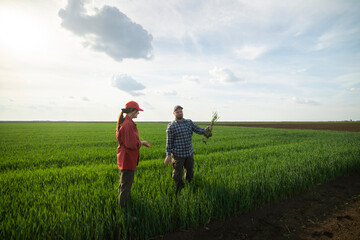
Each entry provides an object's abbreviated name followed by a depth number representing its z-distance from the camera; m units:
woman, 3.46
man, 4.79
